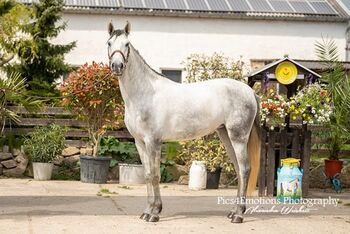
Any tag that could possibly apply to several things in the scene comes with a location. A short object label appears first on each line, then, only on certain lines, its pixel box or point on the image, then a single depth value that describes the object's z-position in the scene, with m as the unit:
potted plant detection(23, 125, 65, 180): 11.81
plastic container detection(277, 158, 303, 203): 9.08
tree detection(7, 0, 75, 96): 14.44
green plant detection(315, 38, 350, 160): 10.85
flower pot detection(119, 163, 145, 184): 11.74
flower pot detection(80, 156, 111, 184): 11.62
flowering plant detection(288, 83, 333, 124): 10.12
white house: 17.20
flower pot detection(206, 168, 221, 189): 11.53
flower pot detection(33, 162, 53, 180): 11.79
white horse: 7.17
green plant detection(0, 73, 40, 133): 7.38
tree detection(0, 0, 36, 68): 13.08
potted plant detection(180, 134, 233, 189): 11.55
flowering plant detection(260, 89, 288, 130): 10.28
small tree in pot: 11.63
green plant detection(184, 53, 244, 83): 12.50
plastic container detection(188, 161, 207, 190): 11.22
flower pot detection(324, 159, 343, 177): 11.67
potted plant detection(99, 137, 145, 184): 11.76
